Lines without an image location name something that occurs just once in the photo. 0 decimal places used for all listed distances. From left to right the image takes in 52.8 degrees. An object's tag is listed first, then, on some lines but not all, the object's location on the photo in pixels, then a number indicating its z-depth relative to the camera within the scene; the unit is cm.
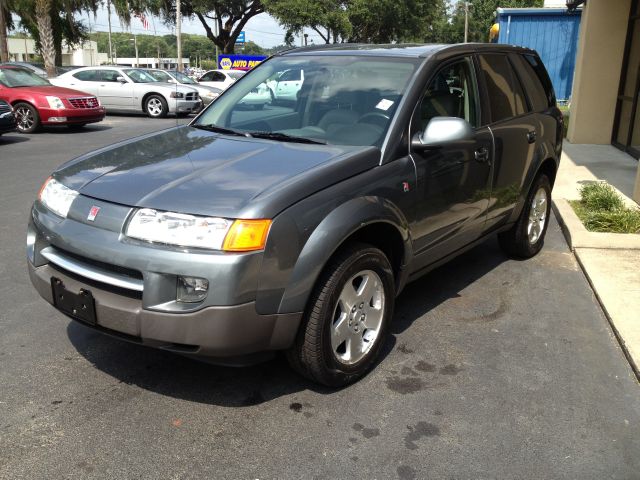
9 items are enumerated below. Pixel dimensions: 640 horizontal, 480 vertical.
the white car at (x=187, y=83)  2045
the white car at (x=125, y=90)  1917
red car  1430
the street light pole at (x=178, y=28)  3387
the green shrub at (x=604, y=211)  635
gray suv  293
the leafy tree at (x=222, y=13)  3756
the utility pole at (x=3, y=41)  2947
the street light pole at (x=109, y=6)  3474
